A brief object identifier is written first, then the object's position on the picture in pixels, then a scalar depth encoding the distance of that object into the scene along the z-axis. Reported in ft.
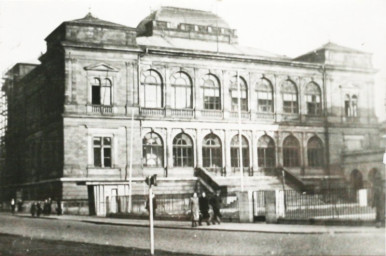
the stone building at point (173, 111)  130.31
